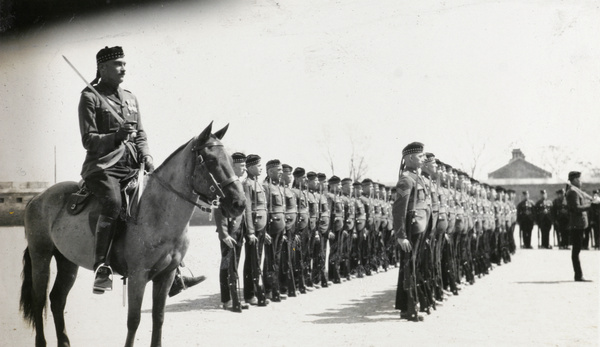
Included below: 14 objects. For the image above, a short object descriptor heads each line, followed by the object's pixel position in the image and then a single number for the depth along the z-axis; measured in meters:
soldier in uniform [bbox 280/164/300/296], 11.38
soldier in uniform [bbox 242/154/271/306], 10.16
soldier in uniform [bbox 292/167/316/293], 12.02
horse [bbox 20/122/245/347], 5.64
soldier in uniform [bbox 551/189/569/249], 21.78
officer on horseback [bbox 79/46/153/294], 5.75
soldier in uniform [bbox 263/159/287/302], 10.66
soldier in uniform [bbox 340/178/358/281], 14.23
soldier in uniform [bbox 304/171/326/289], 12.62
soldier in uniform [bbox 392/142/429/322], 8.48
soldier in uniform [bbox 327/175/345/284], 13.72
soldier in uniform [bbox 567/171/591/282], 11.91
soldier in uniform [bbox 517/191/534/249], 23.52
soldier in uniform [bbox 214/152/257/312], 9.43
